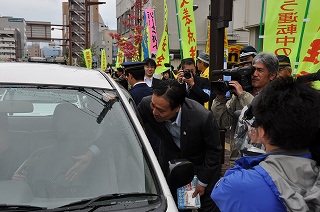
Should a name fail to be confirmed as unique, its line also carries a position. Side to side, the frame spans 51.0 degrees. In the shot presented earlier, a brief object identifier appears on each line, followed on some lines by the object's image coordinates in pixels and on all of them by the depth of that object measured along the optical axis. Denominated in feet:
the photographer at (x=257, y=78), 9.43
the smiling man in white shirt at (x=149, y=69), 20.51
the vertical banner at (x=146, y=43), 38.55
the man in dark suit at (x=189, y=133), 8.62
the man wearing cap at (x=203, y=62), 18.60
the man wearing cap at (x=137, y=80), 14.19
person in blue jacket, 4.19
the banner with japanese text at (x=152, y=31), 36.24
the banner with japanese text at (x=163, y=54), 26.76
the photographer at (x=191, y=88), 13.48
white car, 5.58
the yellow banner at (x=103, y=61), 79.02
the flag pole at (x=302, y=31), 13.47
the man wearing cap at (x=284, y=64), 12.12
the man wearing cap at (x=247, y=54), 15.94
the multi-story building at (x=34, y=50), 378.12
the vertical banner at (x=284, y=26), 13.71
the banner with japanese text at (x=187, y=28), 21.13
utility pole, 13.43
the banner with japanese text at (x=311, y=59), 12.86
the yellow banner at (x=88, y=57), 69.31
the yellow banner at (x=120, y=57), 72.18
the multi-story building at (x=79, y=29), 281.54
